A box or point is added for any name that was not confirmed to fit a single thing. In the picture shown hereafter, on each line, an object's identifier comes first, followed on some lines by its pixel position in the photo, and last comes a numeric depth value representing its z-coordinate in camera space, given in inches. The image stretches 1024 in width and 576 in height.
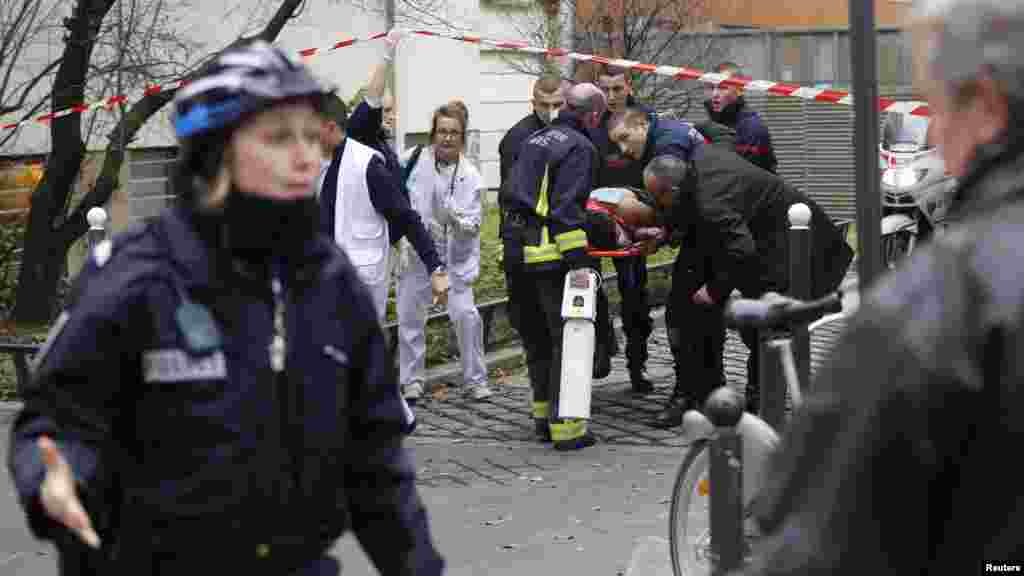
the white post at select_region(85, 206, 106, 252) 387.5
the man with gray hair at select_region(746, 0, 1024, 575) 77.4
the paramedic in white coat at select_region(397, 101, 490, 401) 403.9
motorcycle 547.8
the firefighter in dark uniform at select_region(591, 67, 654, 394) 406.6
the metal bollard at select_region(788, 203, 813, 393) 260.1
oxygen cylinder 342.6
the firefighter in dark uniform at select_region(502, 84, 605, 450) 345.4
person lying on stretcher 380.2
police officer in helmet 119.0
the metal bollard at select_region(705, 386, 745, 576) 197.8
